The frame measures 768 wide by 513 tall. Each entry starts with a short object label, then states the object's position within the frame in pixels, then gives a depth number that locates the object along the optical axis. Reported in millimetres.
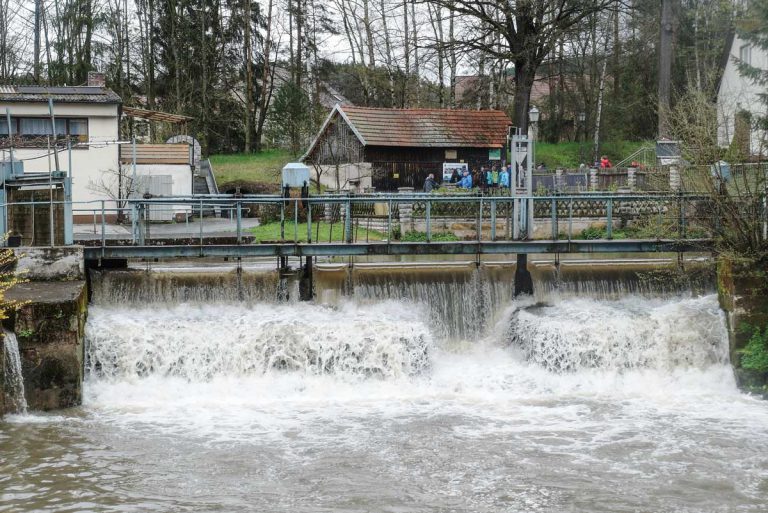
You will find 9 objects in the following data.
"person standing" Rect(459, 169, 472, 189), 32838
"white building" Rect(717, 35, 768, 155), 36044
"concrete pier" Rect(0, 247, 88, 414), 17406
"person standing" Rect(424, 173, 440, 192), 33156
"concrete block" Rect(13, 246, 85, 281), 19234
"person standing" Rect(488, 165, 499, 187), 34769
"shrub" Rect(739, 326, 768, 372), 18859
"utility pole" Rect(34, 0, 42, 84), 47625
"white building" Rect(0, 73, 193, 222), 33469
